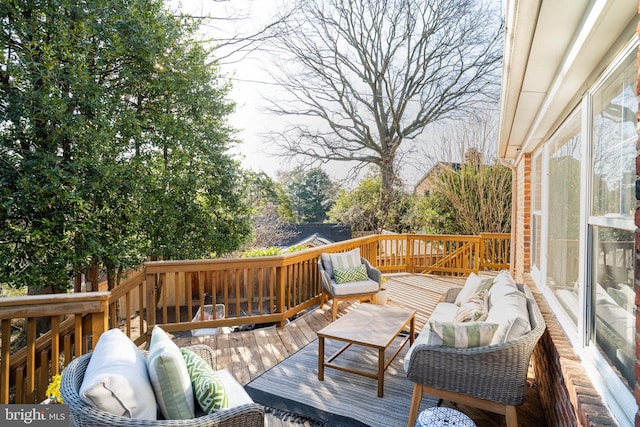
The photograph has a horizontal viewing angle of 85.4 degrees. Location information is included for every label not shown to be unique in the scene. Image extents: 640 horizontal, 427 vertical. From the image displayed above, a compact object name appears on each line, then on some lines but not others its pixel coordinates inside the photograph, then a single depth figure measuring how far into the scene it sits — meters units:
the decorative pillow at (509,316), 2.12
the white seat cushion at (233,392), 1.78
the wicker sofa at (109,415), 1.34
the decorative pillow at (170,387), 1.54
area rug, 2.51
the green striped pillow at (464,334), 2.16
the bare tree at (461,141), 9.50
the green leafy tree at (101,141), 3.87
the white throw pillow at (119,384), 1.38
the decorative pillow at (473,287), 3.59
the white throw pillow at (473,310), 2.78
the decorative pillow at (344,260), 4.88
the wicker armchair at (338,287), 4.57
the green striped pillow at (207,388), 1.60
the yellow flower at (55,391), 2.03
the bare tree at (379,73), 11.85
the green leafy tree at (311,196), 14.28
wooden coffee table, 2.79
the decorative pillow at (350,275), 4.73
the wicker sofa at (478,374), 2.05
